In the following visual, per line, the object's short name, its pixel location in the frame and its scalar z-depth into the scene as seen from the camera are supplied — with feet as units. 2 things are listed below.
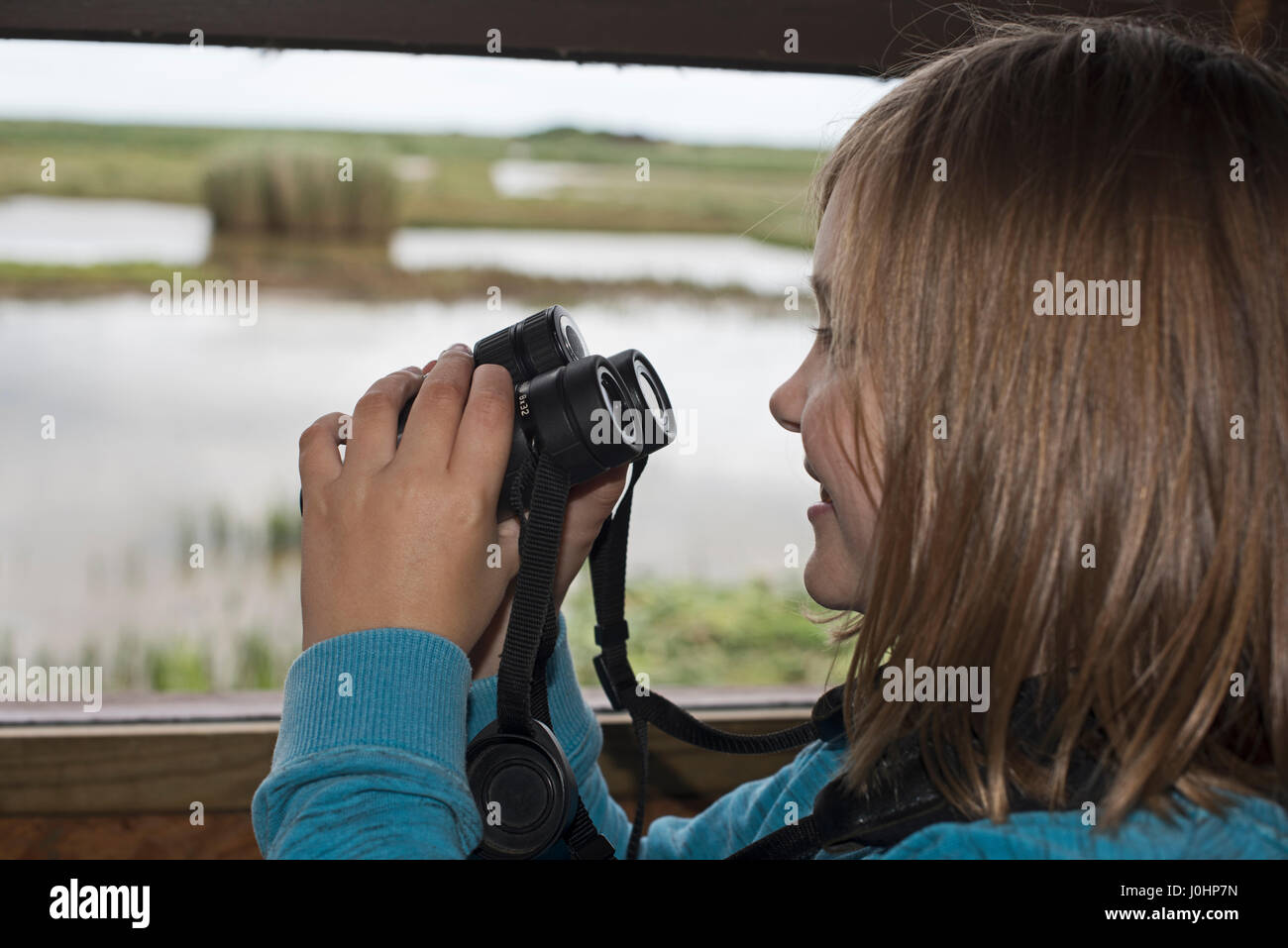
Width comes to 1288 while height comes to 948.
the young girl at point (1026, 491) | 2.12
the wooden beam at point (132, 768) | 3.60
